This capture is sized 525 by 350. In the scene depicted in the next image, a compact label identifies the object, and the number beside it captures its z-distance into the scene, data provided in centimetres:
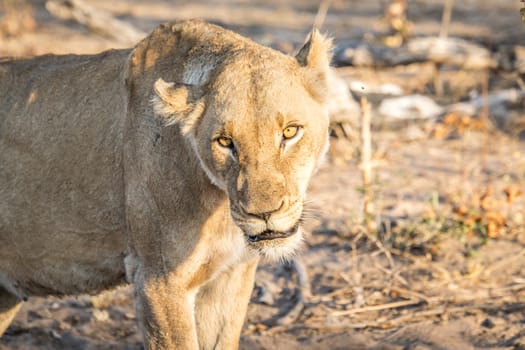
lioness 693
